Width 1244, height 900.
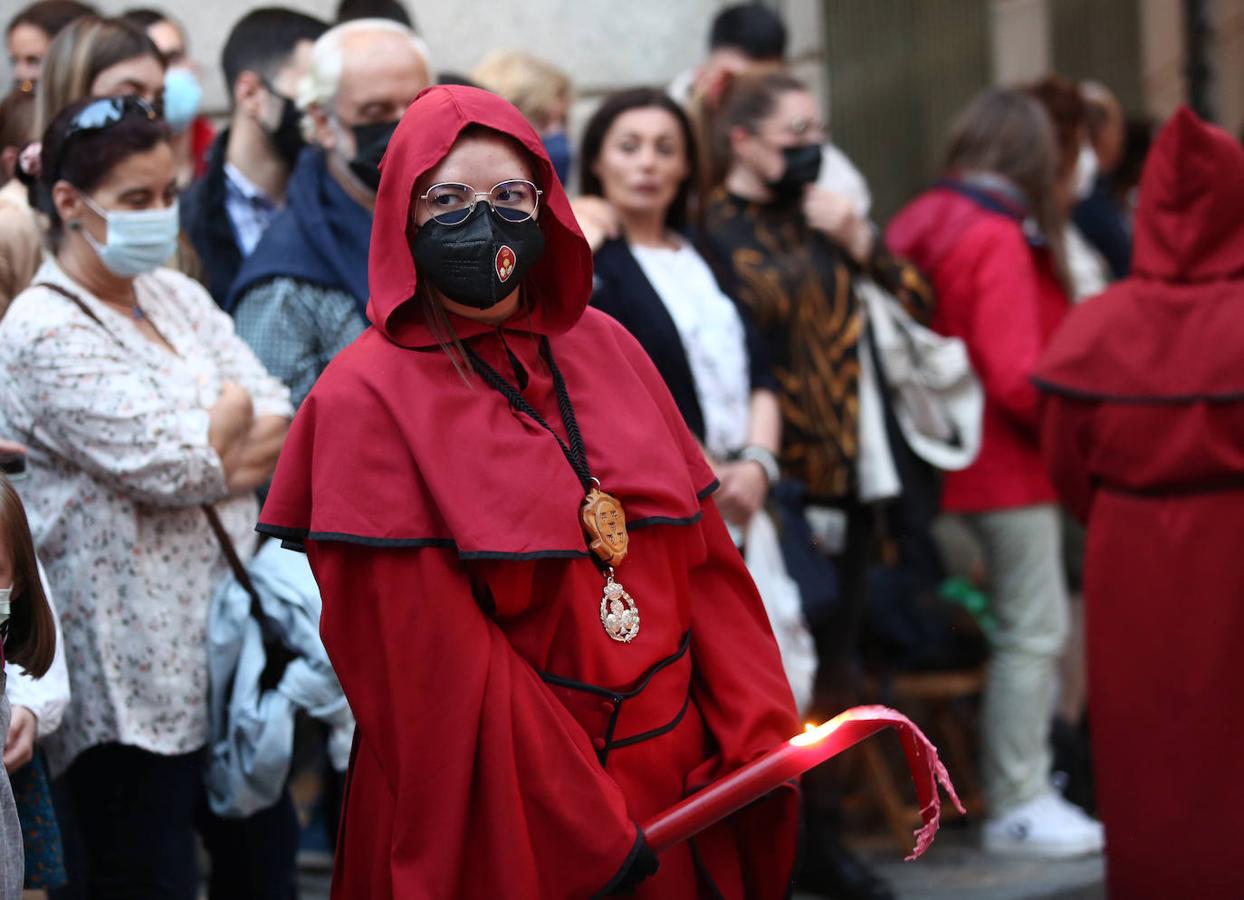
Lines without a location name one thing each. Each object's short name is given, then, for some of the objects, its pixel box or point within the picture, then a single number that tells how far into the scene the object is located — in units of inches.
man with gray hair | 345.7
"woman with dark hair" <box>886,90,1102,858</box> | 489.1
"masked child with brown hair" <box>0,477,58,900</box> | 241.6
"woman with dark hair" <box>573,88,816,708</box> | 390.6
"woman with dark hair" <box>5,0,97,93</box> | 436.8
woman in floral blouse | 295.4
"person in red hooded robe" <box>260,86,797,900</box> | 230.8
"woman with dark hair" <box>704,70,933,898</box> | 434.9
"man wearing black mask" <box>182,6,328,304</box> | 402.6
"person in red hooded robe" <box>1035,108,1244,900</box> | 385.7
